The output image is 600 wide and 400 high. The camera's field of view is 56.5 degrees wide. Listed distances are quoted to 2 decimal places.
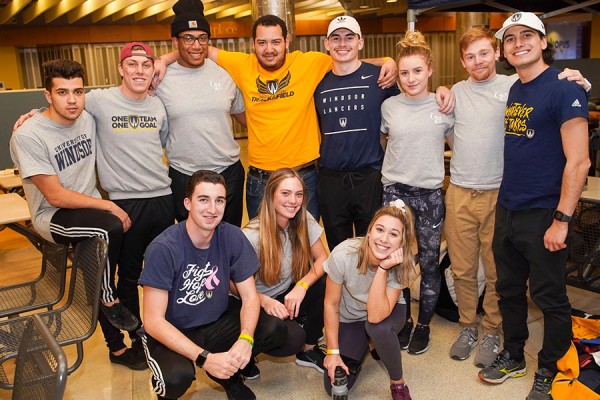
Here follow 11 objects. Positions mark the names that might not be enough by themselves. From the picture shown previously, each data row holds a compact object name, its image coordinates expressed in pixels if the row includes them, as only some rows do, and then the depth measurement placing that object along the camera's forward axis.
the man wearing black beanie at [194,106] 3.14
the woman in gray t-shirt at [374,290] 2.64
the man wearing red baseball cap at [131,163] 2.94
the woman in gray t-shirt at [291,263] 2.85
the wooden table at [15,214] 3.42
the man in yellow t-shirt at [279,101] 3.17
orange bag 2.51
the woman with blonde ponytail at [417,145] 2.93
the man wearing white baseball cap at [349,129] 3.07
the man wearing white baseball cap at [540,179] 2.33
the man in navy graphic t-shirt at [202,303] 2.40
